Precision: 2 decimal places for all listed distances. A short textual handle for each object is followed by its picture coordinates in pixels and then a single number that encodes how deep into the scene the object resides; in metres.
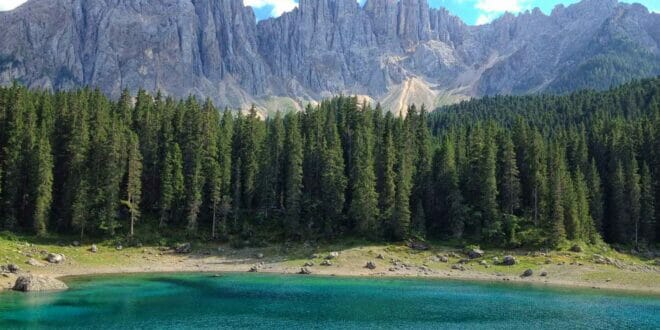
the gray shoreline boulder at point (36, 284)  57.72
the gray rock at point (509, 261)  84.56
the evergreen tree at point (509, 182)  101.56
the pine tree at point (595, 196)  102.81
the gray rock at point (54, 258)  75.94
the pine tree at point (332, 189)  101.12
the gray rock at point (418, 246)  93.31
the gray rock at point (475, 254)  88.51
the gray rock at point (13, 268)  65.44
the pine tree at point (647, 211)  101.50
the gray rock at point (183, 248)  90.19
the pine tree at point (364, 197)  96.62
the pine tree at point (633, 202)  101.00
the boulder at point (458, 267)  83.80
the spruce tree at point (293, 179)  99.94
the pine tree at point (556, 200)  91.75
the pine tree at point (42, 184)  86.38
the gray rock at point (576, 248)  89.75
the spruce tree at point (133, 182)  93.00
